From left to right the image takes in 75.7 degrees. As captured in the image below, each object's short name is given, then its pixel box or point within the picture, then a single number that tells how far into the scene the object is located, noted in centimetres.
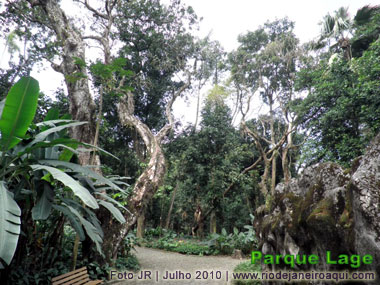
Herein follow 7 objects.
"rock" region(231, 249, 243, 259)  864
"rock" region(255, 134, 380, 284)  210
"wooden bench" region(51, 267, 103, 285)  334
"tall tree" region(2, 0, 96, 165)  565
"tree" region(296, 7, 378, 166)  707
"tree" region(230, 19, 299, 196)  1542
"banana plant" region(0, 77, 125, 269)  212
